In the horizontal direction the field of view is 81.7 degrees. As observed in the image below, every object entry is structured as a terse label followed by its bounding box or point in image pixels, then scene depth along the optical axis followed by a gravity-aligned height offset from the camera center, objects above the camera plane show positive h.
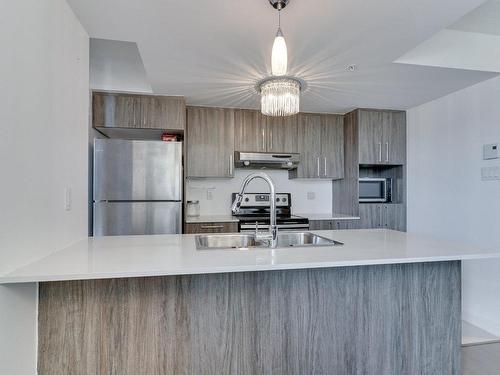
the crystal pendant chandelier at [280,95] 1.87 +0.63
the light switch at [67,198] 1.59 -0.04
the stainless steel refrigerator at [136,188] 2.76 +0.03
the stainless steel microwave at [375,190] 3.74 +0.01
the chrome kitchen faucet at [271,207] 1.65 -0.10
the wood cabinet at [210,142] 3.38 +0.58
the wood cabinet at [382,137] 3.52 +0.66
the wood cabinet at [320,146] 3.68 +0.58
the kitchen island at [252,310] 1.27 -0.59
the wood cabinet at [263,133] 3.51 +0.71
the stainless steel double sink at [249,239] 1.92 -0.33
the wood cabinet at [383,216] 3.54 -0.31
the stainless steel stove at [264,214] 3.26 -0.30
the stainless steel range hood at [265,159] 3.42 +0.38
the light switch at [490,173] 2.50 +0.15
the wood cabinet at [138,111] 2.98 +0.84
